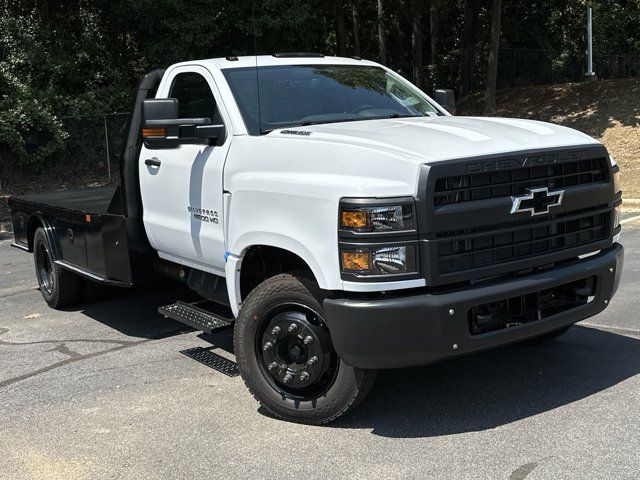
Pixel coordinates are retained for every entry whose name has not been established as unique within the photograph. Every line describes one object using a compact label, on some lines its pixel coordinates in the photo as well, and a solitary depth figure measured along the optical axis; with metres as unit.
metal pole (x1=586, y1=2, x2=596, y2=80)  27.77
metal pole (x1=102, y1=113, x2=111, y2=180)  19.20
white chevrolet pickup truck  3.96
